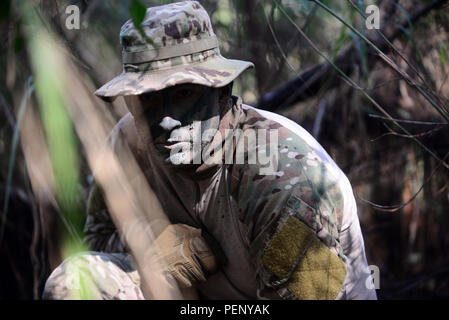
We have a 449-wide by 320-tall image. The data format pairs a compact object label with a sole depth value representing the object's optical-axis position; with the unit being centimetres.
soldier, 351
